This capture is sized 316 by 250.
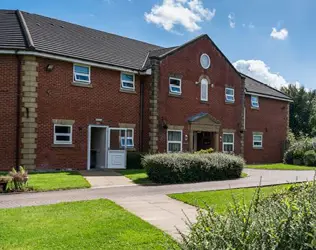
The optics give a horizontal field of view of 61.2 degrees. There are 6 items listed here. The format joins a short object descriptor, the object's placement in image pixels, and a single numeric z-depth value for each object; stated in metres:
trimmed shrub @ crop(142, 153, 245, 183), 10.80
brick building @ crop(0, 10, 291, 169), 12.84
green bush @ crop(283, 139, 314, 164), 20.64
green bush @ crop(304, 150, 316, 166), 19.75
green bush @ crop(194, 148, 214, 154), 13.37
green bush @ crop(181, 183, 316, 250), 2.36
